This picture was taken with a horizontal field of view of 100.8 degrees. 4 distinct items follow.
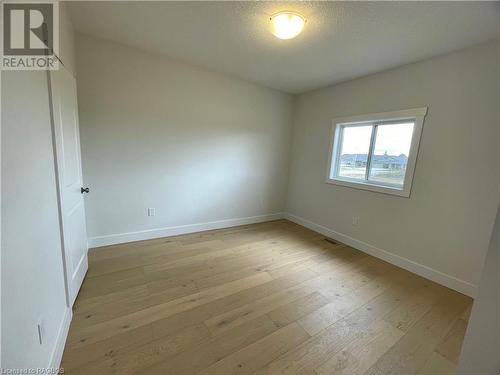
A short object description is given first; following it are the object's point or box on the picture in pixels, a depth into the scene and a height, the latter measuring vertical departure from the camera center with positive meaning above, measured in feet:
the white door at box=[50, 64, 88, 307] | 4.94 -0.83
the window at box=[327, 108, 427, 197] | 8.44 +0.74
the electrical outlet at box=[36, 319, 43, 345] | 3.43 -3.06
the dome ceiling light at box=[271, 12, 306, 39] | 5.75 +3.87
